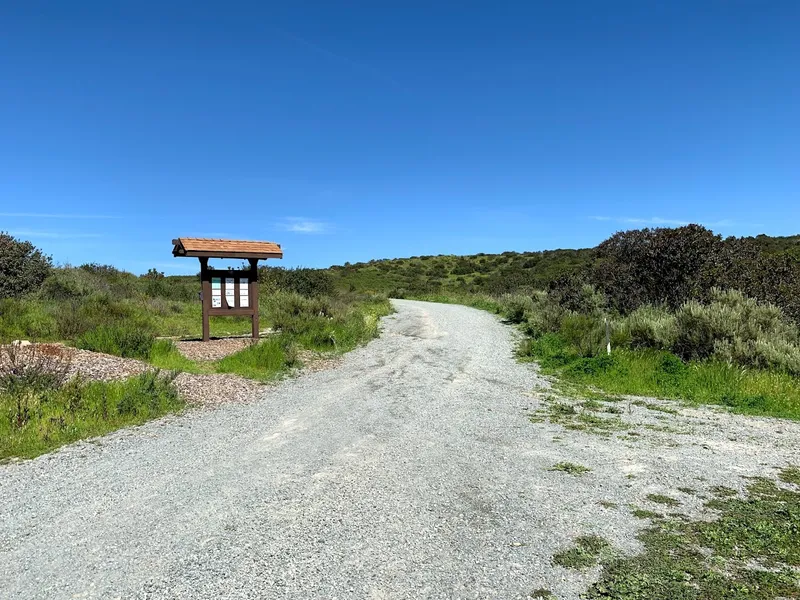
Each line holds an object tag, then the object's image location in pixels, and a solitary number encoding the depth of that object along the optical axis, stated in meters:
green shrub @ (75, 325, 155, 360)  12.08
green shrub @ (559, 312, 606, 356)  13.38
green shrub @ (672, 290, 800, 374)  11.16
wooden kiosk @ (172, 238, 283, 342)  15.30
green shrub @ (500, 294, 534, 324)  23.36
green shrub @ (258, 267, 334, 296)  28.04
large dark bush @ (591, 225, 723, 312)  16.00
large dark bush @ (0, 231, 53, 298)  19.70
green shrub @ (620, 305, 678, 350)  12.98
